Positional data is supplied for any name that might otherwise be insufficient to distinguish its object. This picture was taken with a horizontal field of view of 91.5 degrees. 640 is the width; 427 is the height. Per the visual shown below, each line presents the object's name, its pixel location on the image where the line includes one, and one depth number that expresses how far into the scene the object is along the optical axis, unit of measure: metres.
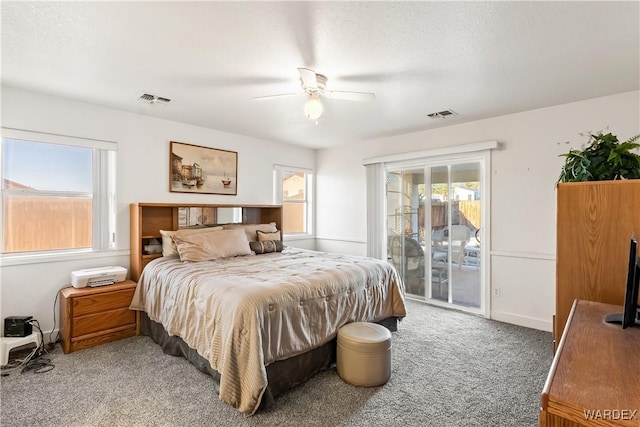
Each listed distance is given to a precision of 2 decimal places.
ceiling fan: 2.38
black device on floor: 2.72
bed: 1.99
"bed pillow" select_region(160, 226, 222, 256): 3.46
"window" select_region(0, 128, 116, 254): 2.96
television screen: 1.43
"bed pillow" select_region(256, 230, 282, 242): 4.19
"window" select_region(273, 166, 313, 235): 5.27
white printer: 2.98
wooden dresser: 0.88
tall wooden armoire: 1.76
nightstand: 2.82
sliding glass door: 4.04
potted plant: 1.89
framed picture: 3.99
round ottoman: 2.28
